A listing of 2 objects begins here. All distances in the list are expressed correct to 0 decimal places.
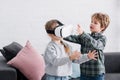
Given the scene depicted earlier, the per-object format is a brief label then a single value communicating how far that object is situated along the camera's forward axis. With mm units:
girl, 2207
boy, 2334
